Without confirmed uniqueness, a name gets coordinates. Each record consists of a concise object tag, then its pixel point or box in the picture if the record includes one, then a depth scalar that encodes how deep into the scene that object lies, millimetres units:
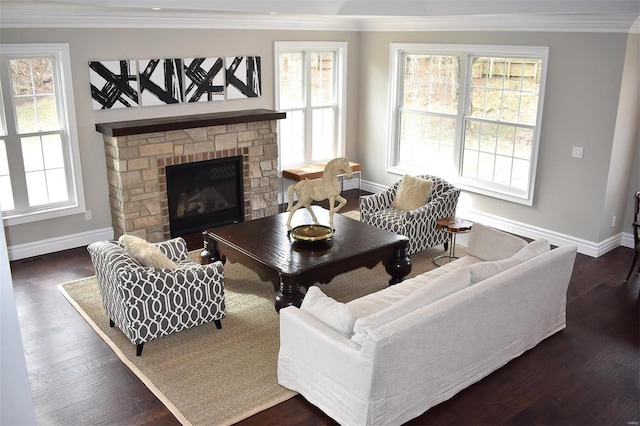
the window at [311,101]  8484
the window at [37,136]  6301
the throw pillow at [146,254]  4715
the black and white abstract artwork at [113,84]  6684
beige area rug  4043
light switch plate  6699
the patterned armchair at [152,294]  4473
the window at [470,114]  7211
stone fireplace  6789
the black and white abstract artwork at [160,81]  7043
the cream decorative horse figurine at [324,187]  5473
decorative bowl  5445
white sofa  3572
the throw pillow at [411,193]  6867
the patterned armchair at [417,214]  6477
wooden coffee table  4996
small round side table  6200
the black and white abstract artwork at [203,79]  7391
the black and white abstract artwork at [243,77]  7746
